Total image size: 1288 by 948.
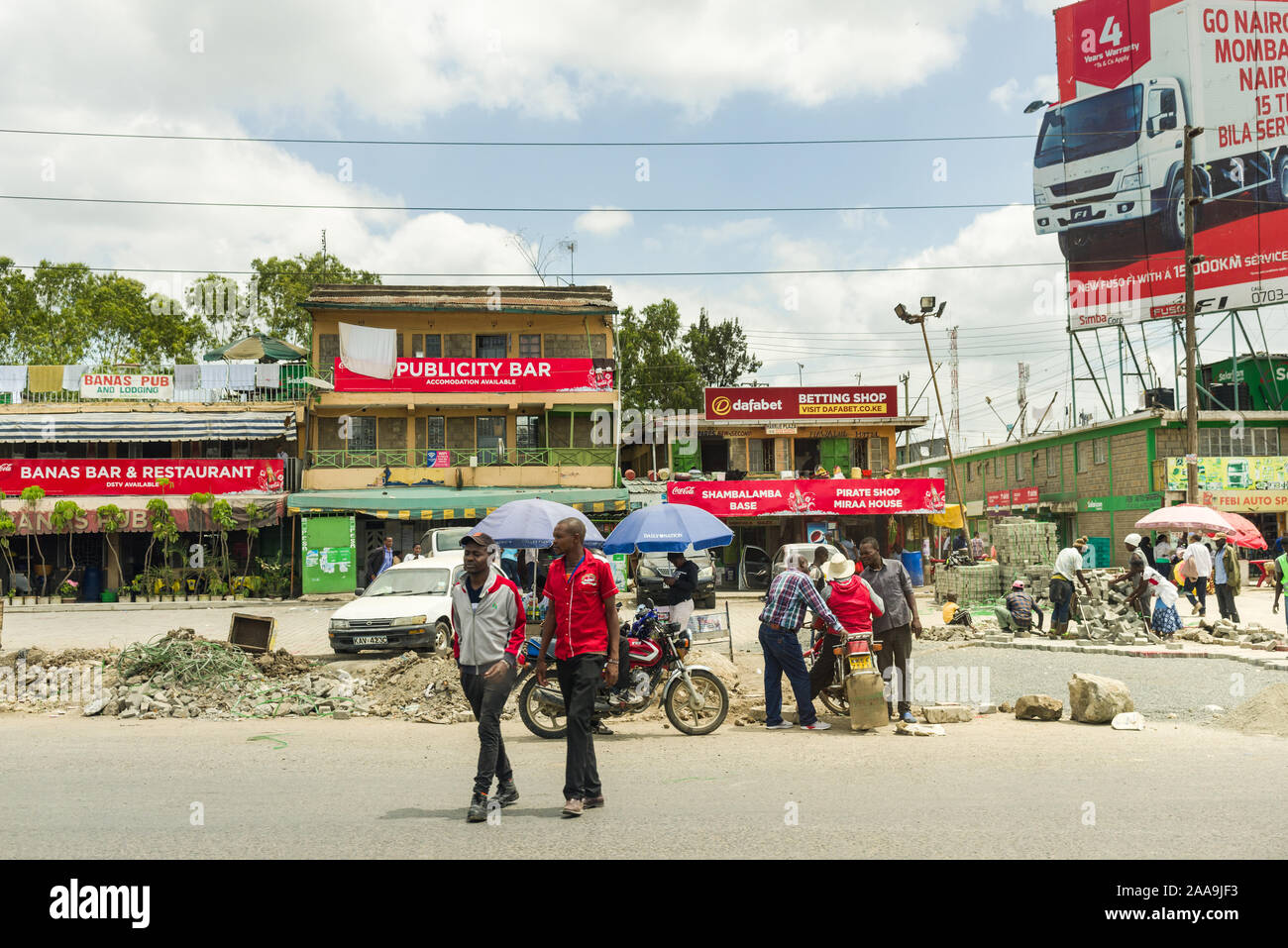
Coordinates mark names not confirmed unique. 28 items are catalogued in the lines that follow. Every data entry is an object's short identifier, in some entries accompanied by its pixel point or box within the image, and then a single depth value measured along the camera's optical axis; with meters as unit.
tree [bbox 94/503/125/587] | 30.66
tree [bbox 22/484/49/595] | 30.77
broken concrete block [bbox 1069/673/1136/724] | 9.98
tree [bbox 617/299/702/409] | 47.78
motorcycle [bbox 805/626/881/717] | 9.70
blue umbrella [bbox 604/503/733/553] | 14.89
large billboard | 33.41
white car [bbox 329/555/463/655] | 15.34
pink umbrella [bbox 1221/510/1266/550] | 19.84
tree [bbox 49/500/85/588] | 30.45
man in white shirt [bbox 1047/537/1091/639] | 17.16
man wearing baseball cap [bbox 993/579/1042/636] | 17.27
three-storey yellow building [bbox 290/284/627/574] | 35.03
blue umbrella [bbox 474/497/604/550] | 14.64
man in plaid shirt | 9.59
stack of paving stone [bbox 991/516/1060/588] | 23.77
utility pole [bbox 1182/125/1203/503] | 22.91
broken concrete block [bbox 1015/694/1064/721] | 10.27
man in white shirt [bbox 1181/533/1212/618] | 20.11
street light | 27.42
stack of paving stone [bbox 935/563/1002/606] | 22.50
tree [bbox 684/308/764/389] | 51.19
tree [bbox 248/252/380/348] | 45.84
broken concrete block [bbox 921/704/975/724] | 10.02
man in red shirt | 6.47
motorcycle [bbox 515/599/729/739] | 9.51
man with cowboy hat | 9.93
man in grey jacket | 6.43
